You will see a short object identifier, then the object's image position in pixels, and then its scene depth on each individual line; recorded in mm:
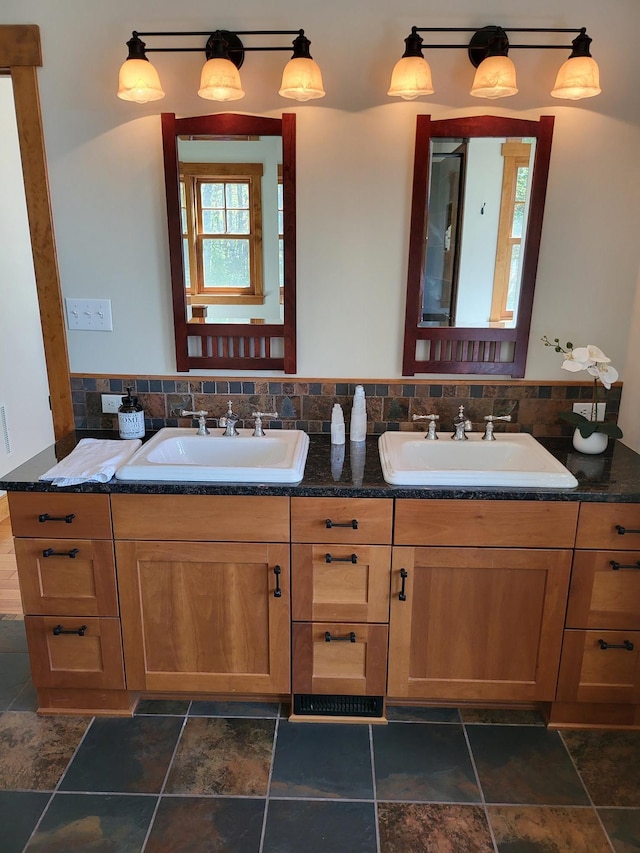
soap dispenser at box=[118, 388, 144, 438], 2172
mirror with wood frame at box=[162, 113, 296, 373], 2020
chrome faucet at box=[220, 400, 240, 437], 2139
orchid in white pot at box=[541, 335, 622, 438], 1969
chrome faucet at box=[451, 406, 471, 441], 2107
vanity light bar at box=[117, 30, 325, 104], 1822
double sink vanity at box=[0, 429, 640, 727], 1785
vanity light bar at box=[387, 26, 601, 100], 1799
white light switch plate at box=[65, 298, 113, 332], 2199
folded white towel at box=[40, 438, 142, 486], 1791
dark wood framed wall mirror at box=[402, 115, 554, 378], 1985
